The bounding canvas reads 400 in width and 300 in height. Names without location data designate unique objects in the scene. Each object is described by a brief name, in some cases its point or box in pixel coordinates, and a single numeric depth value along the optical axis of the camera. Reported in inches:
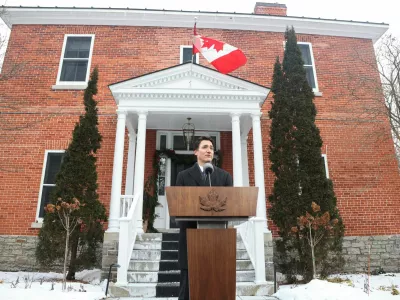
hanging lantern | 377.7
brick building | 329.7
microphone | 99.3
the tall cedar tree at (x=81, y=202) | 283.4
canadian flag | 331.3
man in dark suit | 110.4
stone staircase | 221.5
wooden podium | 87.7
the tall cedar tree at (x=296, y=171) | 287.0
